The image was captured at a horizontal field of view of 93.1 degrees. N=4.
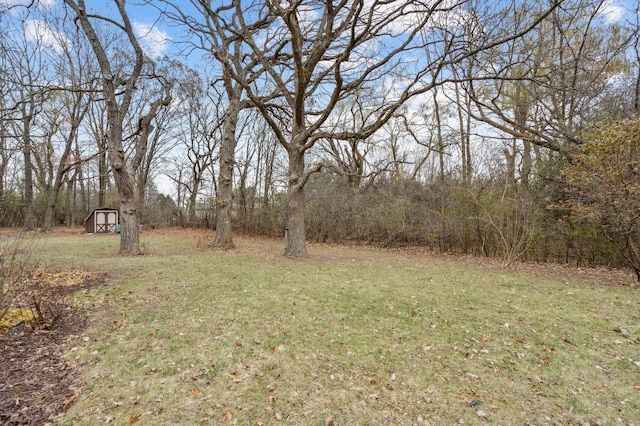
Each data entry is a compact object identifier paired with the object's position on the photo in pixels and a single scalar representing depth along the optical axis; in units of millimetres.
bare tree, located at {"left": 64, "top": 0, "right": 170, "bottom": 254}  8578
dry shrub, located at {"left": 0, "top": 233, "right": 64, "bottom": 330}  3160
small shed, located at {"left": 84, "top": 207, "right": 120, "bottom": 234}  19641
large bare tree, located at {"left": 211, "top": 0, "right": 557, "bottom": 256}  7191
